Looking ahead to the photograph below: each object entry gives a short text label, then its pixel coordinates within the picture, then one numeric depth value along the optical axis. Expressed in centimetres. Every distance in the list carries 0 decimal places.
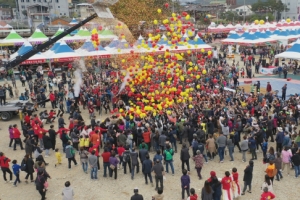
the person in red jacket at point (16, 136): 1137
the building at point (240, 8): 10762
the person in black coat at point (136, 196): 680
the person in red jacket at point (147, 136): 1057
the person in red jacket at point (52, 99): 1617
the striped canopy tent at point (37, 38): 3166
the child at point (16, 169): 875
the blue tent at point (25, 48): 2452
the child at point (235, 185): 776
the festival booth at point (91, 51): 2334
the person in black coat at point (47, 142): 1066
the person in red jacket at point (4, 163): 891
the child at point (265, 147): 996
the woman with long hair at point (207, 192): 695
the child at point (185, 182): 779
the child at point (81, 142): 1027
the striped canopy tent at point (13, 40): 3055
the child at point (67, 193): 741
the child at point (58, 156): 1011
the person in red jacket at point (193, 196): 665
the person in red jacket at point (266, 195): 677
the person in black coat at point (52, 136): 1088
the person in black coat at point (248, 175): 800
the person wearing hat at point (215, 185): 734
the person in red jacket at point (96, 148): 962
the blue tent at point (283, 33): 3369
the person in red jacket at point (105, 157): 915
